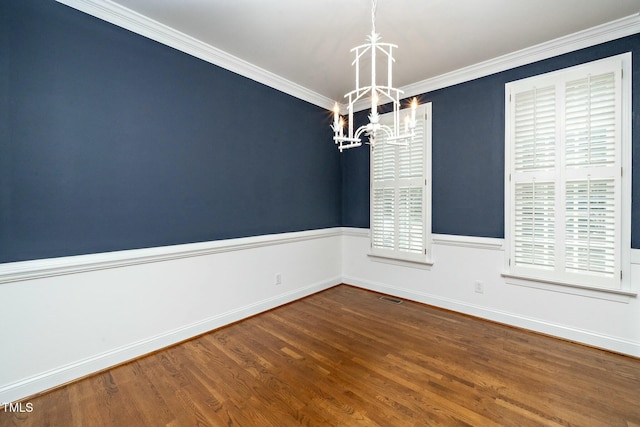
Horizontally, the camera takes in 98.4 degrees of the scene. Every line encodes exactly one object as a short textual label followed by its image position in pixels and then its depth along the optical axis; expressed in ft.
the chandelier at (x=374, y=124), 4.87
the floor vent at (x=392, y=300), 11.62
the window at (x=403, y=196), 11.25
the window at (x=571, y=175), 7.66
